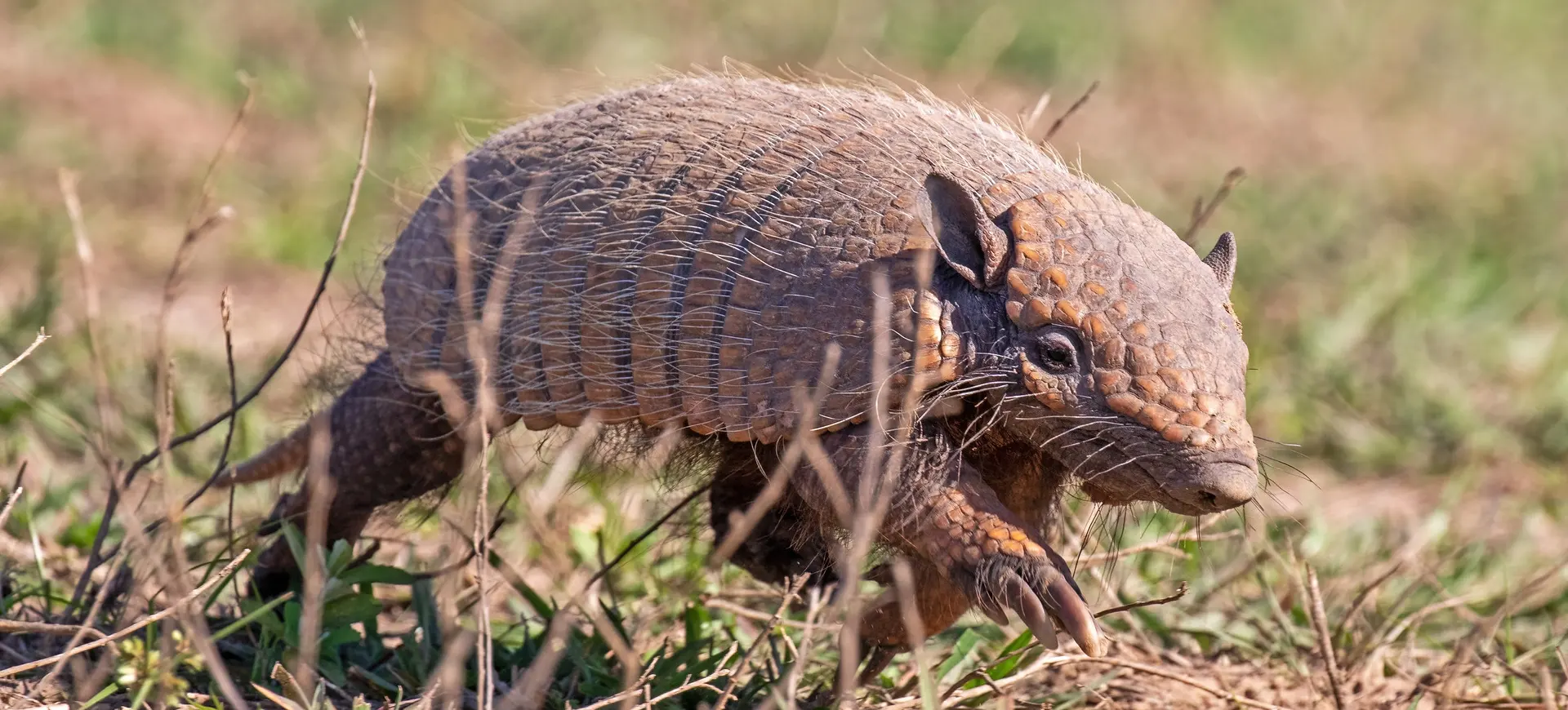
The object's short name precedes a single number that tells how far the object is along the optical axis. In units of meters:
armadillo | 6.07
